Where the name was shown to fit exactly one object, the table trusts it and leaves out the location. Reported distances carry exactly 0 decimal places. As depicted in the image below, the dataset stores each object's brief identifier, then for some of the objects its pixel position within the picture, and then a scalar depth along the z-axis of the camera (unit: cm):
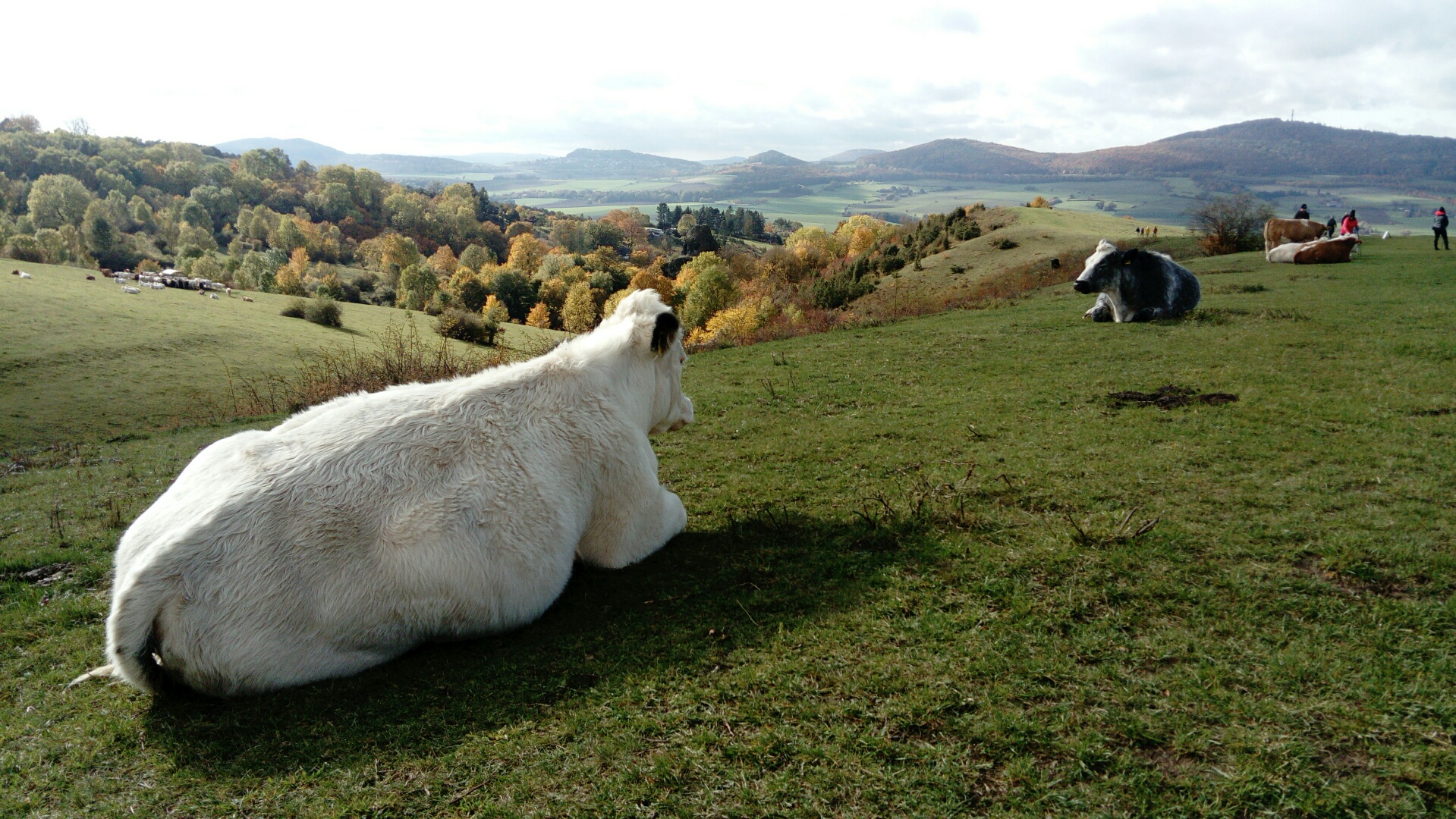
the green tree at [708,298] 6081
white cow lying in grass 342
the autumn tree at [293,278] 6247
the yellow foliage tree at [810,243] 7244
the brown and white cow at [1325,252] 2173
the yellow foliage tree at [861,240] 7529
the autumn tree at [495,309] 6097
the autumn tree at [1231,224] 2812
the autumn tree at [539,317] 6675
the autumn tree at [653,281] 7725
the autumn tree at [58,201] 8400
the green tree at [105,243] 7319
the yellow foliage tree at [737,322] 2112
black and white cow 1493
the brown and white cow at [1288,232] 2428
